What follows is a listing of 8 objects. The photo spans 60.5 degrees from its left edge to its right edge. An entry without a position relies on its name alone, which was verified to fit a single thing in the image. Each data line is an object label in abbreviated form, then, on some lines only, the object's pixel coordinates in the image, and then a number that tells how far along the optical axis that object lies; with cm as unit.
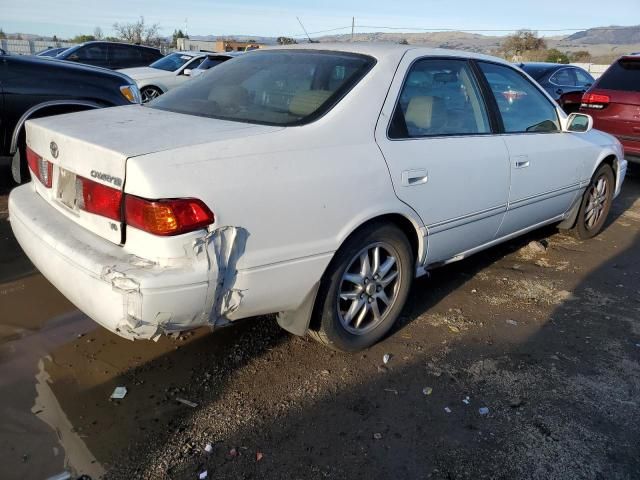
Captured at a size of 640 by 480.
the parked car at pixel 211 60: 1281
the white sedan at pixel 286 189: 219
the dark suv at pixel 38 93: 509
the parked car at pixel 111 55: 1382
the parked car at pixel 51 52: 1587
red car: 705
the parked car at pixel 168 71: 1182
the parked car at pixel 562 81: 1049
